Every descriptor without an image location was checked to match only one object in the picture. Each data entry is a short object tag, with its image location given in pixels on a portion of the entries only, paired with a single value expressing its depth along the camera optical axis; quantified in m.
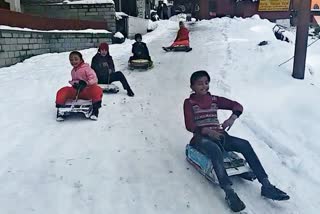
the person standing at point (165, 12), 33.03
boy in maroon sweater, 3.66
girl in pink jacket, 6.10
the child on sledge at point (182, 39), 13.20
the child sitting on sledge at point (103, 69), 7.82
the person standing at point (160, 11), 32.16
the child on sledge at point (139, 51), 10.30
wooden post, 7.72
